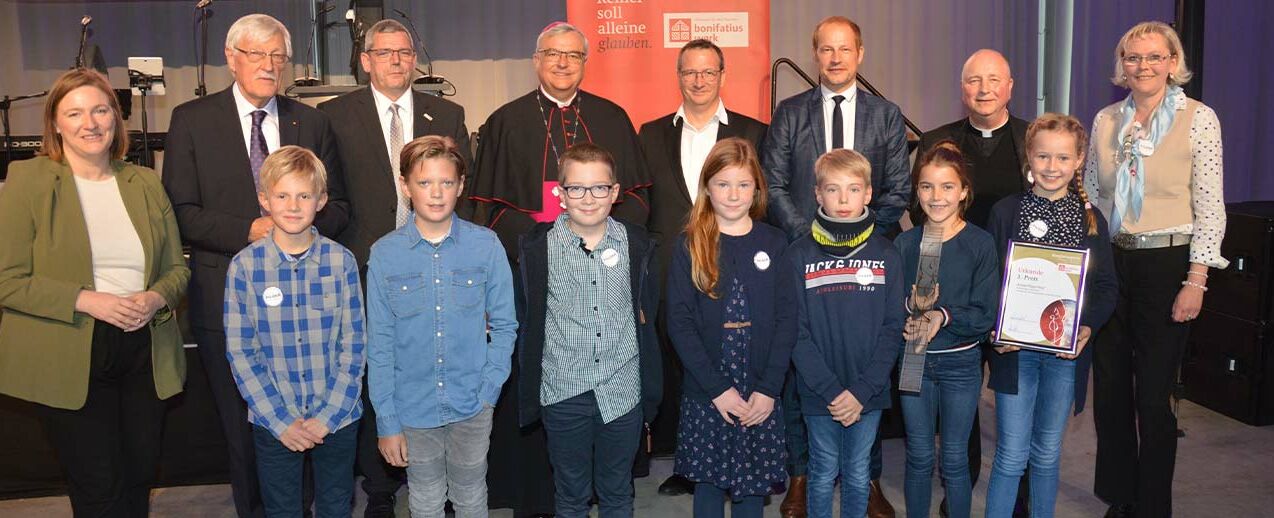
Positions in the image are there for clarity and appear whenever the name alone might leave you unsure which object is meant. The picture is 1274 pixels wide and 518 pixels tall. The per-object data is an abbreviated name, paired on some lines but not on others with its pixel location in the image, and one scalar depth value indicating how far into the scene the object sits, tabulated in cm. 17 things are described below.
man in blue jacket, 357
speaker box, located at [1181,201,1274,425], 473
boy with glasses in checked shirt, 288
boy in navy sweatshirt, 296
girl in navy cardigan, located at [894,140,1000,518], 303
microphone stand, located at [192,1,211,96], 558
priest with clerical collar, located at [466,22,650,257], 354
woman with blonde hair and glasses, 326
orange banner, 583
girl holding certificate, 307
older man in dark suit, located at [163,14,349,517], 307
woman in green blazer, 273
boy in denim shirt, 278
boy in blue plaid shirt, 275
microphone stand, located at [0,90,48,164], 624
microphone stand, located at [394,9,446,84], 615
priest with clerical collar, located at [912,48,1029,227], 356
